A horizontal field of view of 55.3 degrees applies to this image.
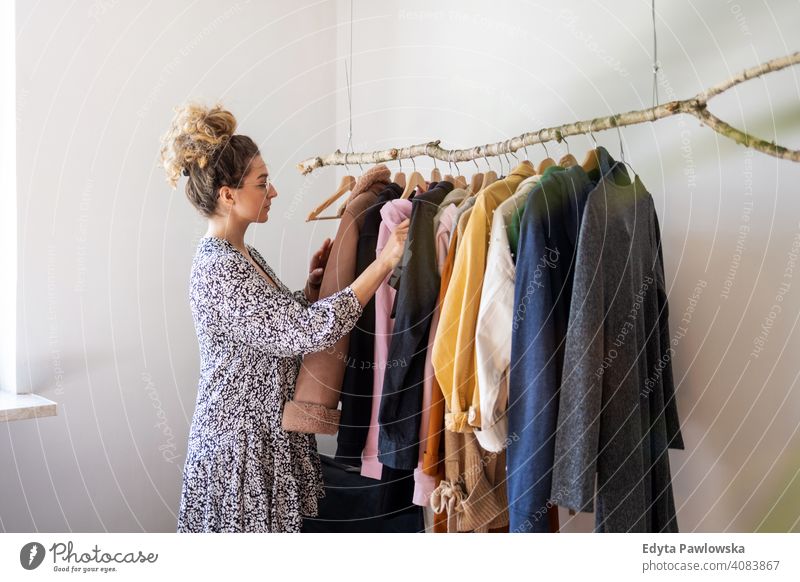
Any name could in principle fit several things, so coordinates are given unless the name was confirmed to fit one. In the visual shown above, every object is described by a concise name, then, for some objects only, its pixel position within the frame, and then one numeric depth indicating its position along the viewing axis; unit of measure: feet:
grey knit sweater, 4.43
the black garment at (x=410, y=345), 5.19
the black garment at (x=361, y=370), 5.64
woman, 5.46
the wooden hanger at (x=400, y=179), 6.24
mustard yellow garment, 4.89
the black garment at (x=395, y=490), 5.50
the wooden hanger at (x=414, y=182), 5.88
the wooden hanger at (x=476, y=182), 5.72
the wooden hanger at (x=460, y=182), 5.91
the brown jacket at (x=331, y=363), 5.61
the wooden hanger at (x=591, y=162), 5.09
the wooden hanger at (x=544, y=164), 5.54
